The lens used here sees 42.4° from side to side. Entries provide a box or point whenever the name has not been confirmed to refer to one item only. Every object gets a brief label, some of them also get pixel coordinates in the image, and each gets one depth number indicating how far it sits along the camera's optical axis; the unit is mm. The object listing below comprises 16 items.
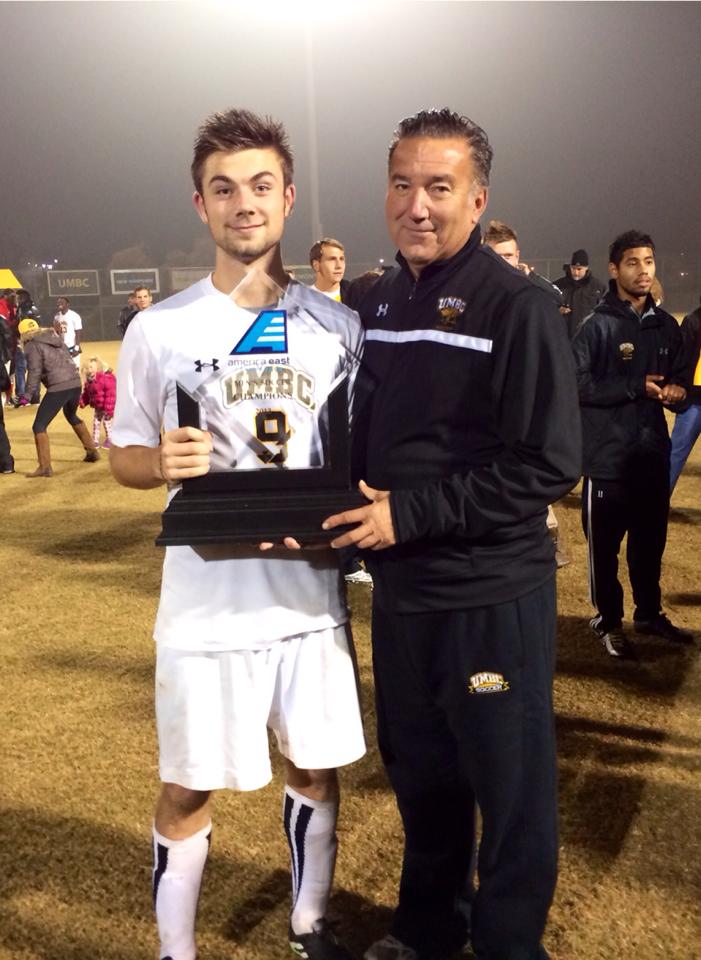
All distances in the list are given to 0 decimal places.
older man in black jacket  1988
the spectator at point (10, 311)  15562
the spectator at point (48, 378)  9773
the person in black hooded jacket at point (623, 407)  4484
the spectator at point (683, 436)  6781
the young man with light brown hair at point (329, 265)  6211
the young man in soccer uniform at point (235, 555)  2053
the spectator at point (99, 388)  10391
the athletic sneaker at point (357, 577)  5891
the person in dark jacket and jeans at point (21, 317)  16078
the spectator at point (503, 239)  5297
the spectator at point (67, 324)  15898
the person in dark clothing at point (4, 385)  10242
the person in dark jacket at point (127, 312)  9944
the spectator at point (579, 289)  9742
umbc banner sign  33781
